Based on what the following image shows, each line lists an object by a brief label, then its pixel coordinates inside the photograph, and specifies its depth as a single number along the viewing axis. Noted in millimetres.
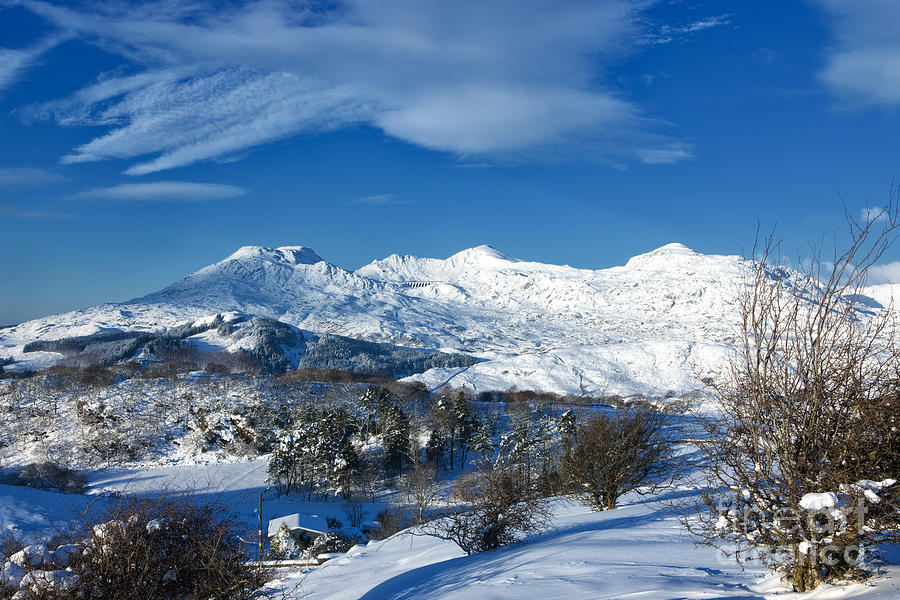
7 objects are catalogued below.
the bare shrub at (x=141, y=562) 10516
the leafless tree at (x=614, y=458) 22828
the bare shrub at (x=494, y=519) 17250
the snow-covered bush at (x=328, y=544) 34266
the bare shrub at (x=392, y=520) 42250
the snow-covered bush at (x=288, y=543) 33562
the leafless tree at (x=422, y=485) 43069
